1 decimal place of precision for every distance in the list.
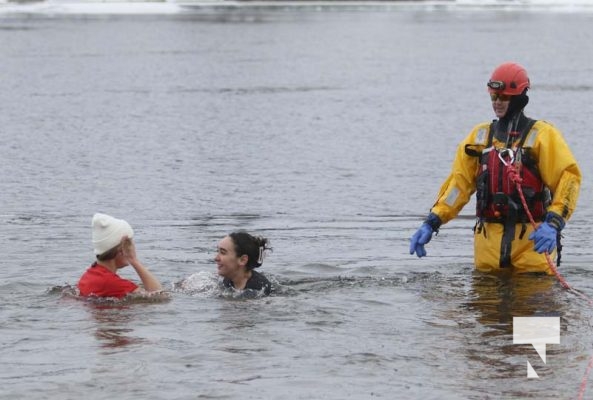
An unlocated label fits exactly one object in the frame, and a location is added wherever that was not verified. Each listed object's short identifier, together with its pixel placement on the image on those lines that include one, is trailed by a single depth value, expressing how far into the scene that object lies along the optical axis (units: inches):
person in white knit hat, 695.7
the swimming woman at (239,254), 735.7
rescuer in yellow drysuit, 700.0
